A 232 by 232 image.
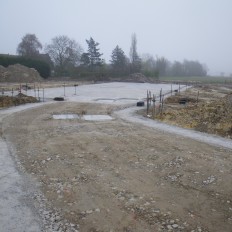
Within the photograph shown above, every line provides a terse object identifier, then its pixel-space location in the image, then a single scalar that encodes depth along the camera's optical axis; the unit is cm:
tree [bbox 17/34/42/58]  5160
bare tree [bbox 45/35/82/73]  5155
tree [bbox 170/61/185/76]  8303
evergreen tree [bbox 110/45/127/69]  5241
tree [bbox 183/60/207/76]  8864
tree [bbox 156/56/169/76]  7582
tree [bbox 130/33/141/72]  5441
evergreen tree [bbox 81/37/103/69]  5151
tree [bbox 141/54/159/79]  5272
